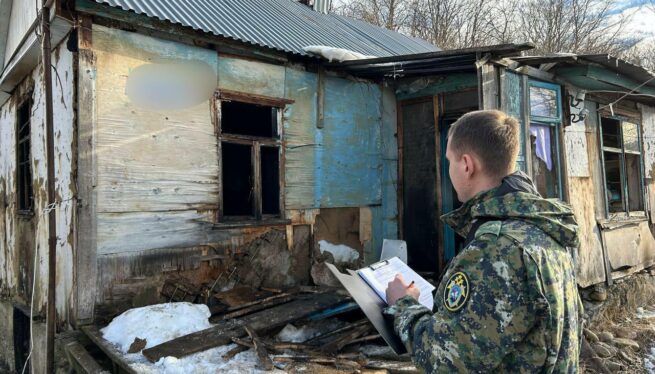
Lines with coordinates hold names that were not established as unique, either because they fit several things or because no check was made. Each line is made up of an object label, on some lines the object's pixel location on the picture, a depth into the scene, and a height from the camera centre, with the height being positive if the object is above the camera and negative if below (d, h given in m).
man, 1.35 -0.27
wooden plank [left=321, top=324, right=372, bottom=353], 3.79 -1.24
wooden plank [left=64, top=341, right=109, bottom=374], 3.56 -1.26
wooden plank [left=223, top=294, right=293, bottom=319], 4.41 -1.07
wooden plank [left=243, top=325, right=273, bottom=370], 3.41 -1.18
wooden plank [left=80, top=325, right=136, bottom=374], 3.40 -1.16
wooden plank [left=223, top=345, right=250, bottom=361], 3.54 -1.20
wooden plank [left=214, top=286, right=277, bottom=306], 4.69 -1.03
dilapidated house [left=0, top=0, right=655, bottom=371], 4.48 +0.74
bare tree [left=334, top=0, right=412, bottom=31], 20.00 +8.67
